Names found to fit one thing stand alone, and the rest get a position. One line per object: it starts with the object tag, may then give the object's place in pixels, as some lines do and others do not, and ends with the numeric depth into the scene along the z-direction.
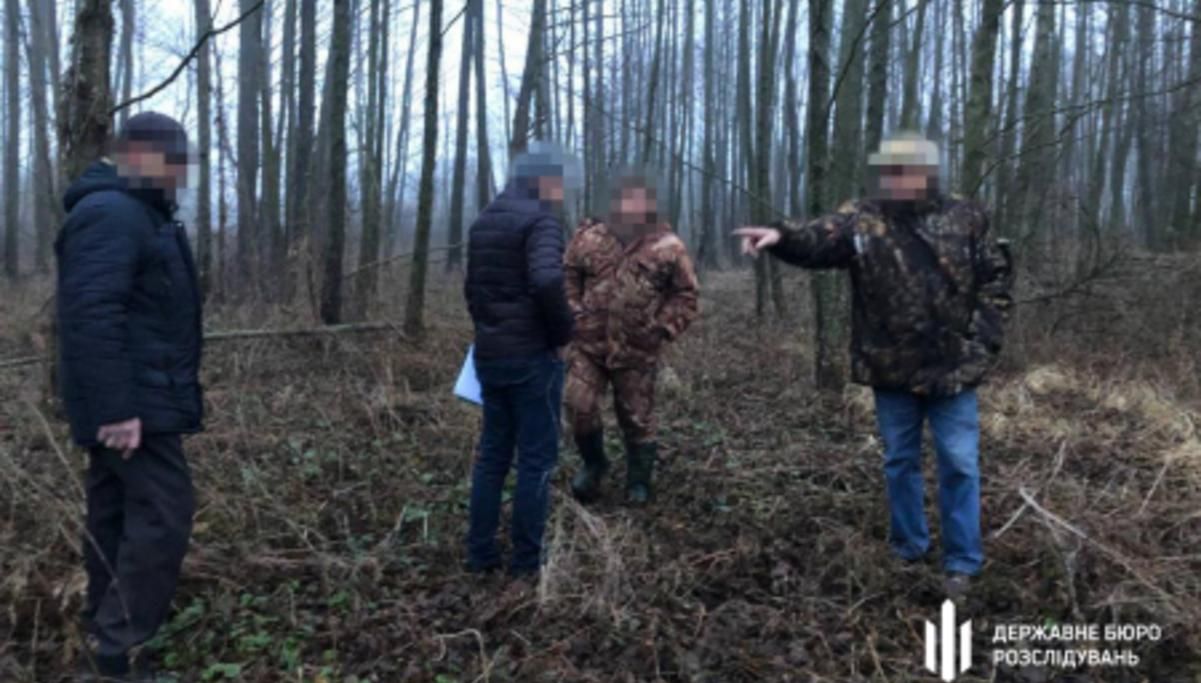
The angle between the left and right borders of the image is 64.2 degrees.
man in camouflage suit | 5.18
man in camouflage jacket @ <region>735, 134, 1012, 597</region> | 3.98
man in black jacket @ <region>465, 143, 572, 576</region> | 4.16
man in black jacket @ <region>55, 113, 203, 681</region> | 3.08
